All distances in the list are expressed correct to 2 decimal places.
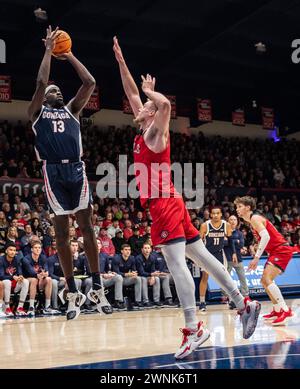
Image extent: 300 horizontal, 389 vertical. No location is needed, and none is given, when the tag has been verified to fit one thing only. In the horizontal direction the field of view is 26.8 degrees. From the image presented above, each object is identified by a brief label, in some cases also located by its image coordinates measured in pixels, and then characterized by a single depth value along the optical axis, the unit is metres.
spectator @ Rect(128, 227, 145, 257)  13.57
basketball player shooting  5.74
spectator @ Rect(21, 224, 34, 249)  12.50
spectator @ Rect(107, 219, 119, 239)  14.35
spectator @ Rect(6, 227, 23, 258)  12.12
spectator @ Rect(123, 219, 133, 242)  14.72
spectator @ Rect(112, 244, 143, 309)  12.48
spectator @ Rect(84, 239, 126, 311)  12.08
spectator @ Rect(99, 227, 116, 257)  13.16
